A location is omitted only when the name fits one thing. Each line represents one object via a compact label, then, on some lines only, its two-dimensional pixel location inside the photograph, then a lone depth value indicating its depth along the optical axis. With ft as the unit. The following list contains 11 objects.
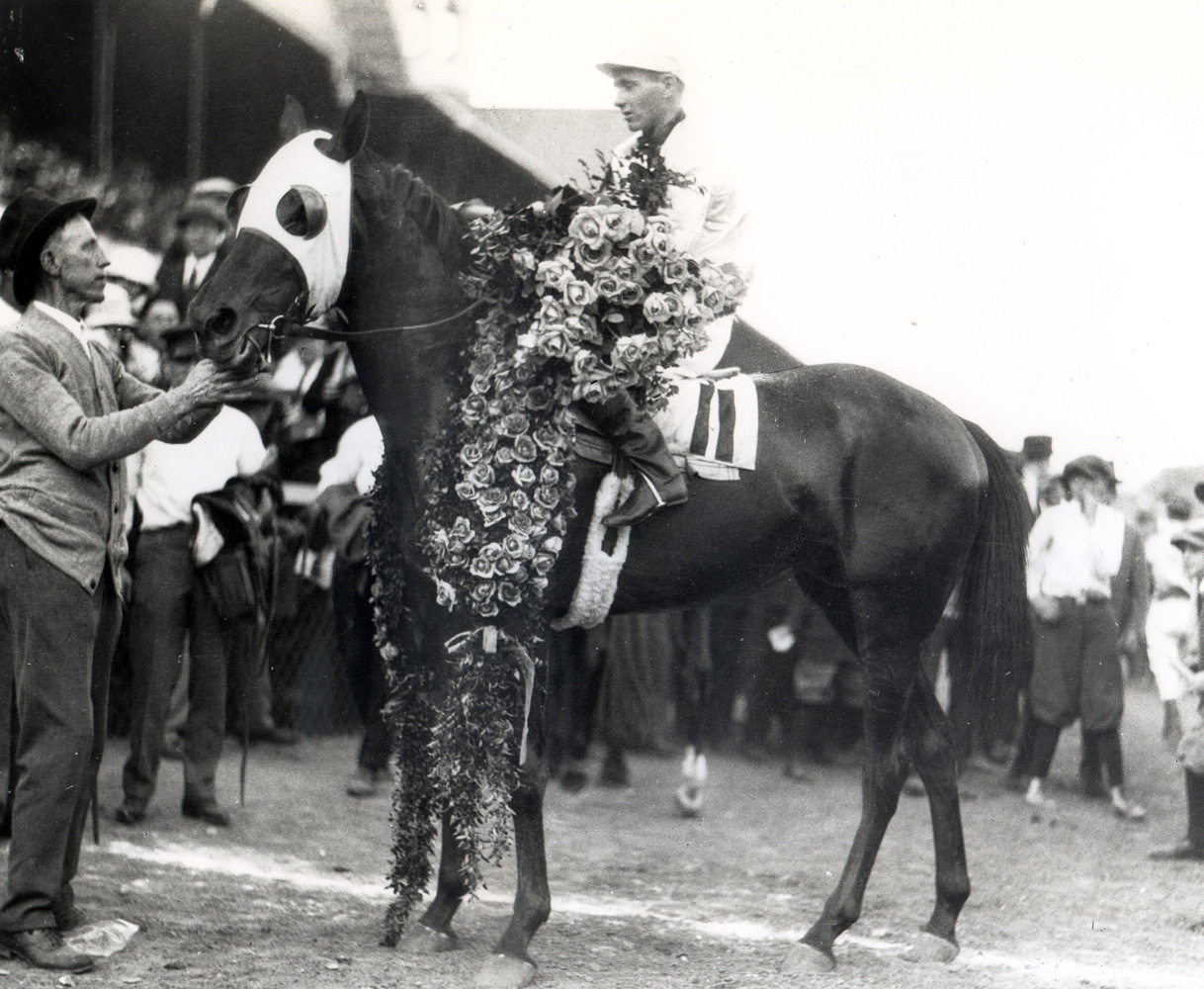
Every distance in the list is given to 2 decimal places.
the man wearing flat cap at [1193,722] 17.20
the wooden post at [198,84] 19.84
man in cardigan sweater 12.30
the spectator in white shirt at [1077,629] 19.40
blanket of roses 12.80
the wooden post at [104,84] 19.83
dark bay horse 12.57
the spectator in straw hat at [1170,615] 17.63
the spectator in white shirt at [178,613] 18.89
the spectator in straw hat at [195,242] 21.64
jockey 15.06
